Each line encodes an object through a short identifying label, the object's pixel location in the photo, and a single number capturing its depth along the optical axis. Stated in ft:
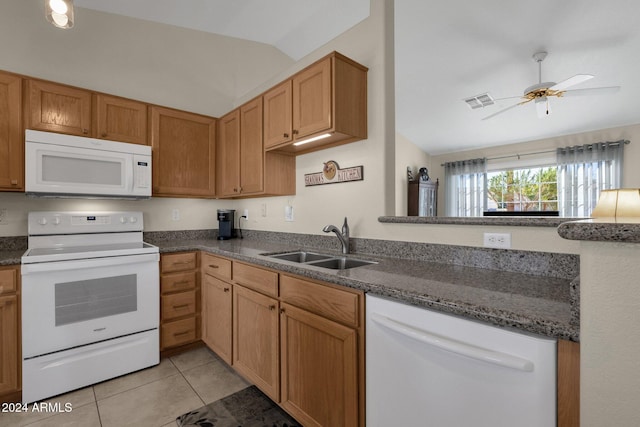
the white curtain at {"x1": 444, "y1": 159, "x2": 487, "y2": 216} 19.81
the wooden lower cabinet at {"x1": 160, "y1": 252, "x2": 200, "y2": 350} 7.74
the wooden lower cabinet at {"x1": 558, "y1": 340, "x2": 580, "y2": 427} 2.39
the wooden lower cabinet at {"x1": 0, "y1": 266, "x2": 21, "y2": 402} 5.77
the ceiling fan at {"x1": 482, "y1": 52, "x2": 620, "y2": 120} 9.59
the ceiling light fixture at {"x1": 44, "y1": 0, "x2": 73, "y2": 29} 4.38
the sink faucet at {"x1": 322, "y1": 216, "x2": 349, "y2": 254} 6.54
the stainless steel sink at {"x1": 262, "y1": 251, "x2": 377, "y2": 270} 6.08
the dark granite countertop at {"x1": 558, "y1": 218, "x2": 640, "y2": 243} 2.02
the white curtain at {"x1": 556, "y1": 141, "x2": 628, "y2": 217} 15.35
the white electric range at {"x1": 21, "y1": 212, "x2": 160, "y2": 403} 5.99
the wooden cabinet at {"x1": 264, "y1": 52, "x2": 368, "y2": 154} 5.98
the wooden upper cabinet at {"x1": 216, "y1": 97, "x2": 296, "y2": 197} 8.01
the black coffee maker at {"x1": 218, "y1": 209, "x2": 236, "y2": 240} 9.99
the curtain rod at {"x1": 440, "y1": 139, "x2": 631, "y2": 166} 15.05
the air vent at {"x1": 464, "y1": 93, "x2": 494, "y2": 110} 13.34
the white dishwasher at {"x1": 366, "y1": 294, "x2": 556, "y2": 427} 2.55
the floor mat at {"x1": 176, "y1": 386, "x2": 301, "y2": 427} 5.49
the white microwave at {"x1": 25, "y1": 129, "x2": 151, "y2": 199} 6.69
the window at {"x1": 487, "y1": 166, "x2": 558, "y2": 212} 17.83
